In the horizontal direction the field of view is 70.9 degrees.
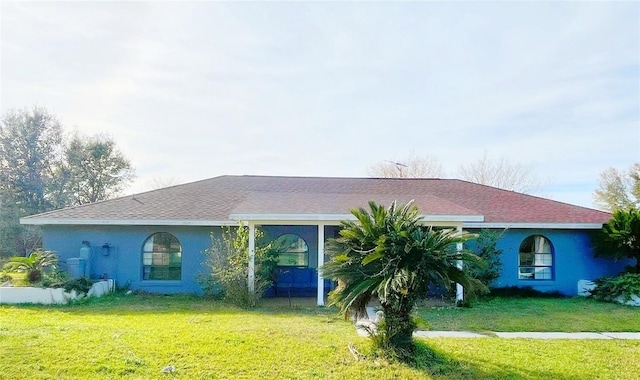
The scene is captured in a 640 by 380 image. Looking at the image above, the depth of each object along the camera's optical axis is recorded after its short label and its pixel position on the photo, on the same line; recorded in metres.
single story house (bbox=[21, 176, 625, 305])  12.99
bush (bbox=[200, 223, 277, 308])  11.13
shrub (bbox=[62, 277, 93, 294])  11.34
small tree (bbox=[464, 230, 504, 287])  12.98
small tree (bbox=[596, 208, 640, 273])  12.80
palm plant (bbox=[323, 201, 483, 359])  6.37
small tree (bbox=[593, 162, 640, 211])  31.79
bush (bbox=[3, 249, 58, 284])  11.63
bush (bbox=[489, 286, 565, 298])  13.74
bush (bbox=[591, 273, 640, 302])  12.29
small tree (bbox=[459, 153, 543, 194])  34.94
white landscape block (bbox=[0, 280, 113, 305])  11.08
